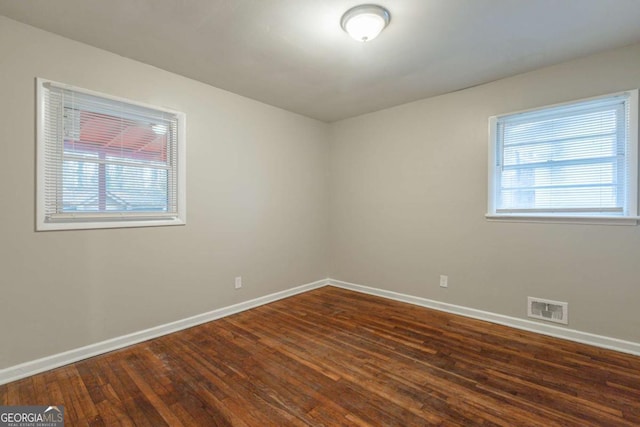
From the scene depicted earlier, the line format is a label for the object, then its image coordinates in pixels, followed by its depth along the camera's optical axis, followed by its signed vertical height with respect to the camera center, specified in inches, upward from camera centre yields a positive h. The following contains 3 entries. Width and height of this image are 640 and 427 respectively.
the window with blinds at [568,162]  96.3 +19.0
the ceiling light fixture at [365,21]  74.6 +50.6
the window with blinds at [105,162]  86.5 +16.6
